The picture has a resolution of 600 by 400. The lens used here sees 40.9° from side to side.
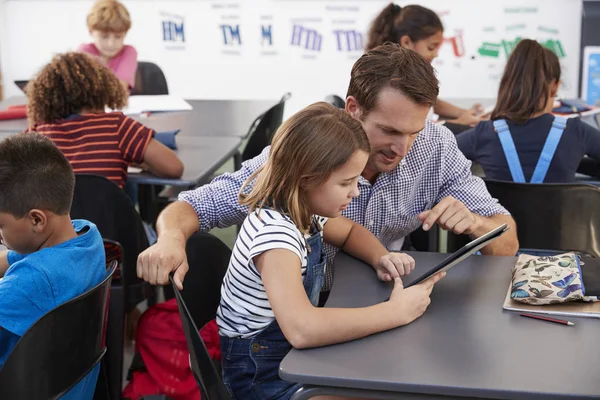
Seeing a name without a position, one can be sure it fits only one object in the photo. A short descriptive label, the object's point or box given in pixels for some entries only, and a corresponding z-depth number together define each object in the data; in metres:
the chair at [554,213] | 2.30
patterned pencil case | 1.61
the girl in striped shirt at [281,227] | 1.69
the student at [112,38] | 4.43
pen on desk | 1.53
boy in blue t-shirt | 1.65
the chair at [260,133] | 3.54
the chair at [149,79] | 4.62
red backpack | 1.76
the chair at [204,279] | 1.76
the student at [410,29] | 3.40
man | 1.95
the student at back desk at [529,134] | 2.91
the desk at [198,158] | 2.81
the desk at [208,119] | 3.58
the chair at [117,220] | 2.44
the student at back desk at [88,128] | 2.74
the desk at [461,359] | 1.31
